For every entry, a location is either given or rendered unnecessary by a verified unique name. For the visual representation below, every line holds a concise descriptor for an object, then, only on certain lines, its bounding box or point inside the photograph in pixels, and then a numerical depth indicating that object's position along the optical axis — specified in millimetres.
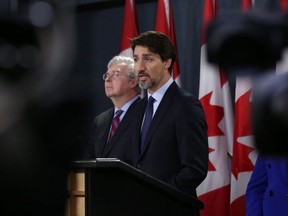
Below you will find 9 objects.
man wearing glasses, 7224
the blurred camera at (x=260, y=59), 1433
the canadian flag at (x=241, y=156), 9014
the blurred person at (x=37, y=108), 1808
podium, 5723
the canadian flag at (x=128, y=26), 10602
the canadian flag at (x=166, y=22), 10287
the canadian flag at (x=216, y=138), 9342
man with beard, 6387
